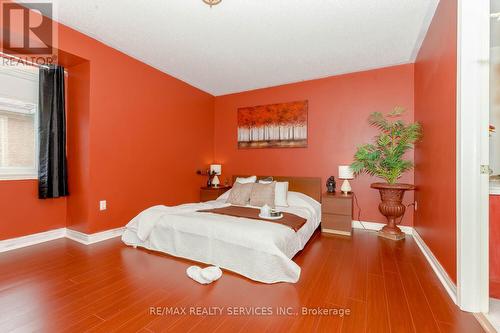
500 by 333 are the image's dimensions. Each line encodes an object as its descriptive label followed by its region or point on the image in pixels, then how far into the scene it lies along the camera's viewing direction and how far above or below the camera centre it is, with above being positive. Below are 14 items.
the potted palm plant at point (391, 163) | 3.24 +0.07
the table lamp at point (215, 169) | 4.99 -0.05
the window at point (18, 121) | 2.83 +0.58
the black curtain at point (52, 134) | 3.03 +0.43
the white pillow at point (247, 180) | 4.04 -0.24
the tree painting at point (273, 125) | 4.40 +0.85
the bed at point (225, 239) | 2.10 -0.78
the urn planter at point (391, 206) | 3.27 -0.55
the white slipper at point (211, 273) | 2.06 -0.98
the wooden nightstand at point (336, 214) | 3.47 -0.71
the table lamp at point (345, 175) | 3.70 -0.12
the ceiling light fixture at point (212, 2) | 2.30 +1.66
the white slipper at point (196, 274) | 2.06 -1.00
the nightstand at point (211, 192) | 4.61 -0.51
